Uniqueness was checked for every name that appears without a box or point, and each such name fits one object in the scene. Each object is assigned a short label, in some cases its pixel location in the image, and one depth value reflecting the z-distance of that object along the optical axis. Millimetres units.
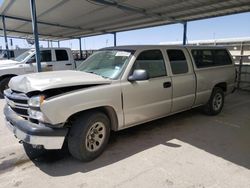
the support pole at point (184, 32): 11514
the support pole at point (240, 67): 9742
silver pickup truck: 3047
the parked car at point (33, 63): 8516
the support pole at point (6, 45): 13470
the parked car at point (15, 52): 16688
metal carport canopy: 8539
